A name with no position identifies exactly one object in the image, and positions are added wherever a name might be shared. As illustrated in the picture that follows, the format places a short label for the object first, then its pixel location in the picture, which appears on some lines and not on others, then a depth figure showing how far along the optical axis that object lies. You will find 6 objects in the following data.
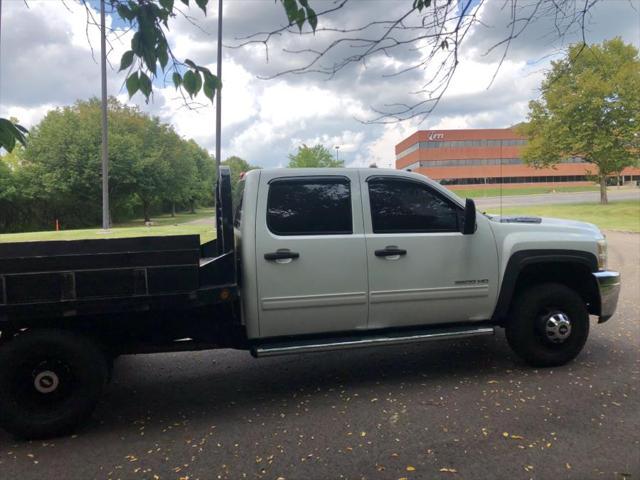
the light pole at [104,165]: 20.82
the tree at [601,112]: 28.59
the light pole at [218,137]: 12.48
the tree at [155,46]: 2.29
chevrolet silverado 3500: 3.52
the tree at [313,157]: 53.50
